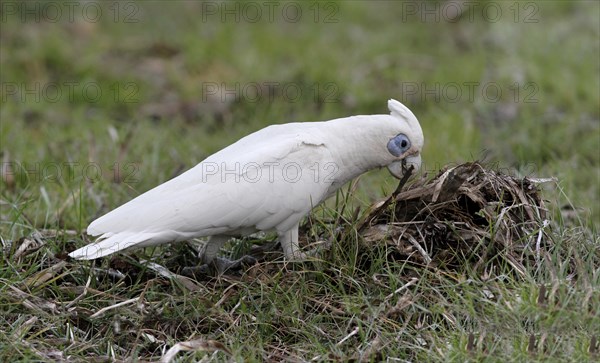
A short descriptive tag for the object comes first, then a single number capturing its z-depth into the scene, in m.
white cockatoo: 9.27
